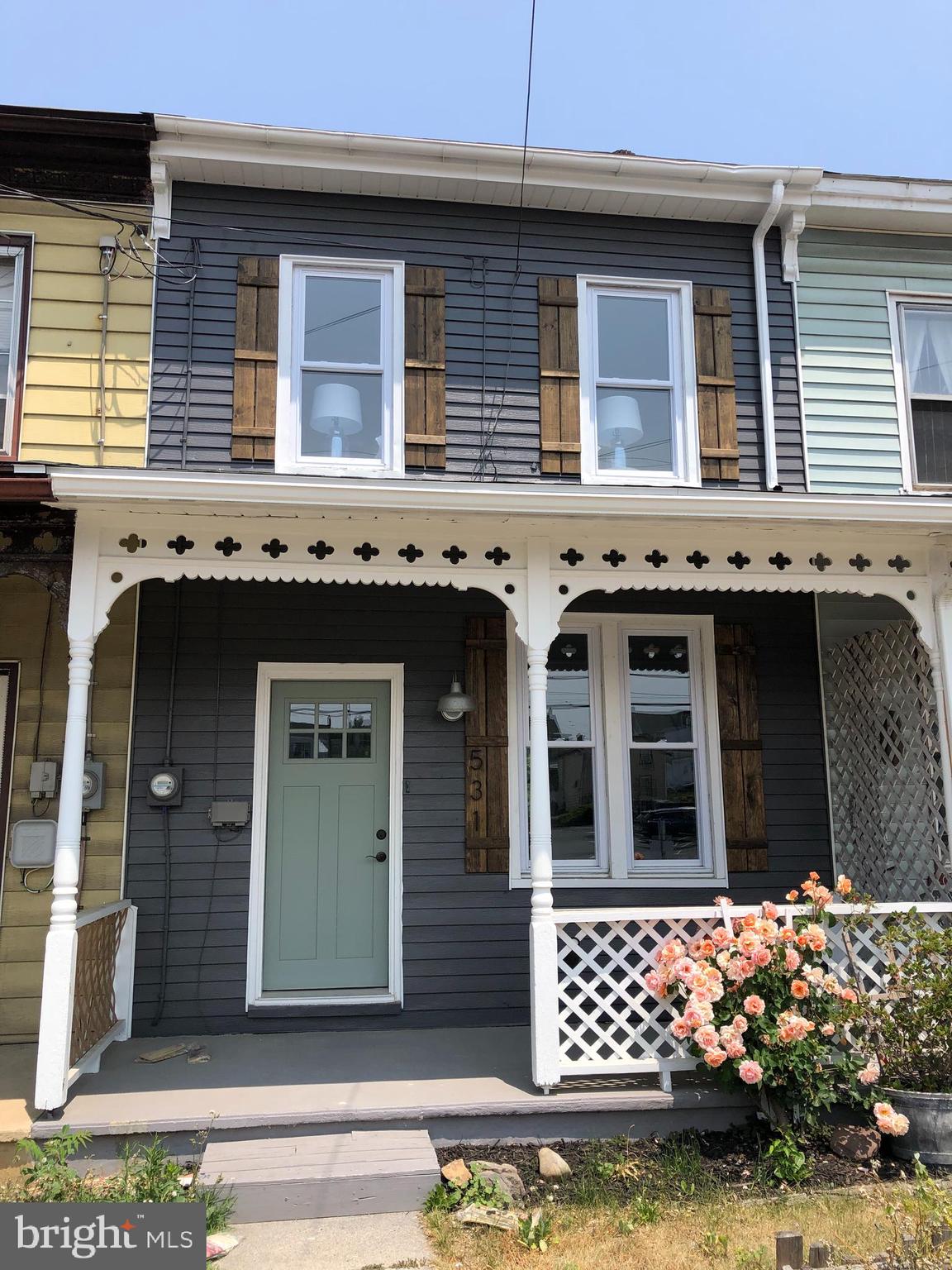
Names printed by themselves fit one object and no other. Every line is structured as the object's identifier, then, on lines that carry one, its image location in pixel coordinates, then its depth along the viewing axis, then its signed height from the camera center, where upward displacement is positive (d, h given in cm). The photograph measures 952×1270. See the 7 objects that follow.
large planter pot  409 -139
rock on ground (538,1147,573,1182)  407 -155
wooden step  366 -144
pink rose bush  412 -91
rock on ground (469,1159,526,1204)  389 -154
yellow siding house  541 +251
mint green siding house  651 +327
